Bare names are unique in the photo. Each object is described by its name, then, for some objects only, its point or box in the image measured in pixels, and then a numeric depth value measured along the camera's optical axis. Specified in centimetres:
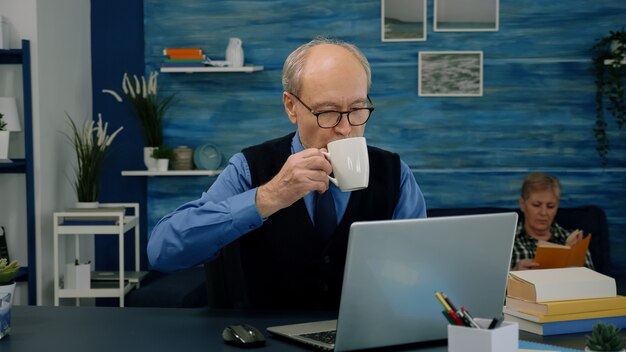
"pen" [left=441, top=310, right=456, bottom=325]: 139
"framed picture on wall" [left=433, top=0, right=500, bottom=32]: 473
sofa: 414
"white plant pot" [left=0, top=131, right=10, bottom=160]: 401
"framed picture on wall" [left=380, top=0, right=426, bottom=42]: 474
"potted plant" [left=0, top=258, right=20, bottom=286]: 183
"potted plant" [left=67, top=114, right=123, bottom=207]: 443
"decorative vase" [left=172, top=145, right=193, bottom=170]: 471
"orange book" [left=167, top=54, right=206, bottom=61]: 462
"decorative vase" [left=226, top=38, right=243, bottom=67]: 463
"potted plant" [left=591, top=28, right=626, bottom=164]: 452
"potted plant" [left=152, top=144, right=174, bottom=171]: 463
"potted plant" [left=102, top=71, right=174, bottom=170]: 465
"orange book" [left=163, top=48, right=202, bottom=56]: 461
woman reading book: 423
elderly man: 192
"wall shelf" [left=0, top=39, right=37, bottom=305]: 410
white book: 180
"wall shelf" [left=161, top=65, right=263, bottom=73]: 458
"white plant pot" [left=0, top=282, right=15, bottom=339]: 172
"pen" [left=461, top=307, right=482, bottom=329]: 137
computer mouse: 161
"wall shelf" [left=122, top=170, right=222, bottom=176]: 462
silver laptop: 149
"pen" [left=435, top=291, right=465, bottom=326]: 138
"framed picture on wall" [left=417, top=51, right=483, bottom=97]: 474
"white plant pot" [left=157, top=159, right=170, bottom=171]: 463
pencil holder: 134
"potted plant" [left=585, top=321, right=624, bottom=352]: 139
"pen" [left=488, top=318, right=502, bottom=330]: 138
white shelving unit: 421
